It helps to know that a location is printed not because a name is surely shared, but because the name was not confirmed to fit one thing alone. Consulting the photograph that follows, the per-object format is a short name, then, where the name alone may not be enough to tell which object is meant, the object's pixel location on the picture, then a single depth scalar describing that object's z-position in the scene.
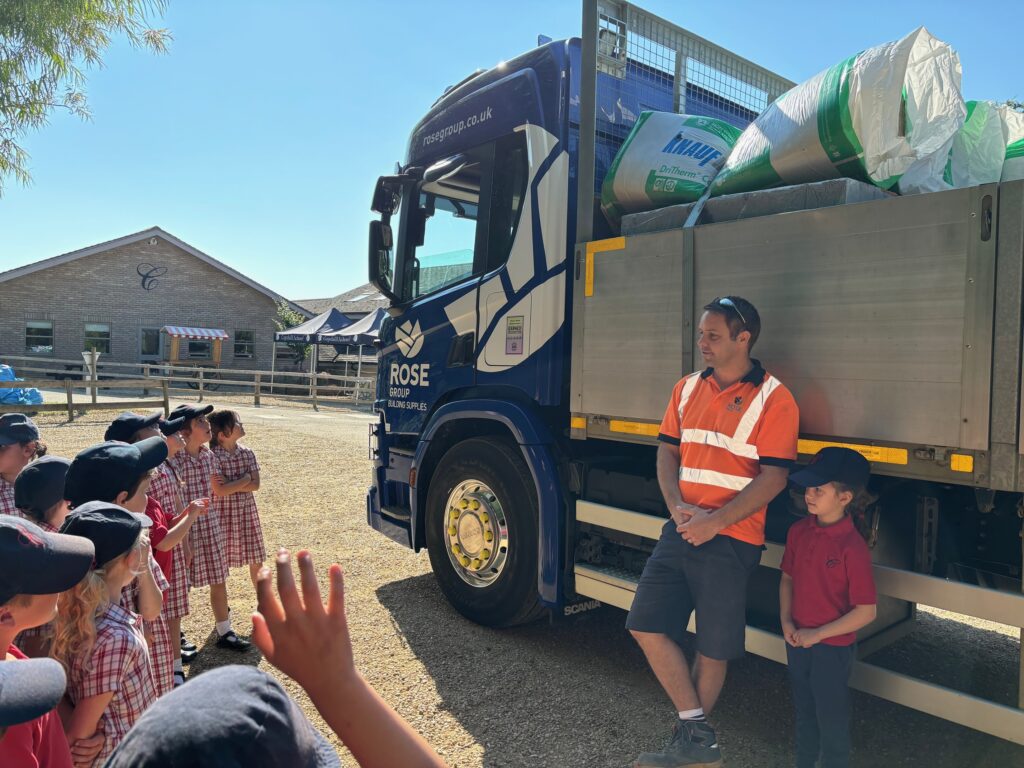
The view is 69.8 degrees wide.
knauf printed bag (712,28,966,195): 2.82
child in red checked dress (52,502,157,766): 1.95
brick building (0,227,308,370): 27.34
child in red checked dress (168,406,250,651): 3.89
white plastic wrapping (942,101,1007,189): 3.05
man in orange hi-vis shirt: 2.76
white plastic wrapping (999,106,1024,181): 3.08
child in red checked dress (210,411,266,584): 4.14
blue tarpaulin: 12.68
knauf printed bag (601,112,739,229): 3.66
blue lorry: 2.47
